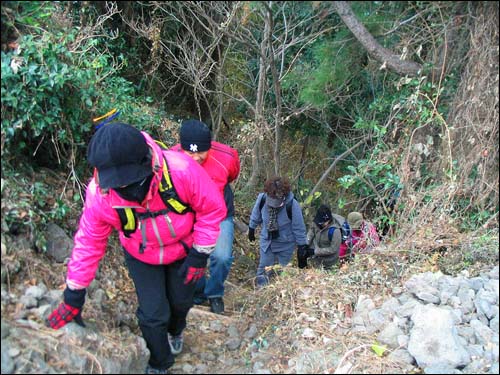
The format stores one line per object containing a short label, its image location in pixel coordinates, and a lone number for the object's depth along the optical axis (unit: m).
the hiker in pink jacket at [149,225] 3.04
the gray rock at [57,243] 3.98
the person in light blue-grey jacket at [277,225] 5.86
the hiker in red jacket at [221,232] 4.79
